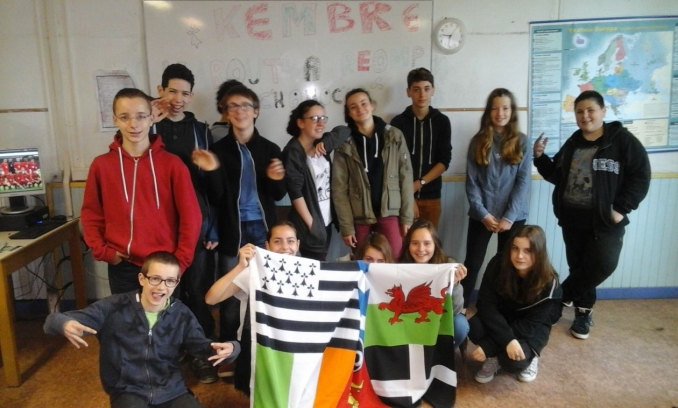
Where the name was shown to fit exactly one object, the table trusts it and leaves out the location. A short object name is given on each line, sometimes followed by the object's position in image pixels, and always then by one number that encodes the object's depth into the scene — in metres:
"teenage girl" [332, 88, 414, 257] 2.74
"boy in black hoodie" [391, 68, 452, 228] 3.02
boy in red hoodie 2.19
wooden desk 2.44
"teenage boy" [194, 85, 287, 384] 2.42
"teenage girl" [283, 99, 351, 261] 2.57
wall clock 3.24
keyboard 2.74
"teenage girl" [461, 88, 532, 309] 2.92
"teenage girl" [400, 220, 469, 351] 2.41
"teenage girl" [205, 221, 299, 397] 2.03
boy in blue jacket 1.87
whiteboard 3.13
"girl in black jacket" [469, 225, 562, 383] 2.46
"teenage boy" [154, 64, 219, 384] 2.49
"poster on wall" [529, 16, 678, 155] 3.32
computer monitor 2.92
